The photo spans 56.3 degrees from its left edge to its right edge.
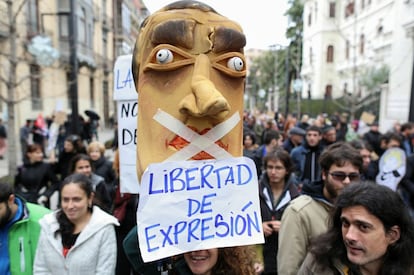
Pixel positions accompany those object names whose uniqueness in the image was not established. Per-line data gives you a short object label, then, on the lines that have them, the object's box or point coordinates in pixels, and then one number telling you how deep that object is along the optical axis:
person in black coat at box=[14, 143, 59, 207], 4.87
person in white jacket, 2.55
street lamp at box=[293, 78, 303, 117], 19.17
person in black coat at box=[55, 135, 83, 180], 5.40
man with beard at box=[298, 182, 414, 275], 1.74
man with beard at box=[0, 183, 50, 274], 2.70
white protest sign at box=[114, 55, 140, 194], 2.93
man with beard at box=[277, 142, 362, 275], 2.32
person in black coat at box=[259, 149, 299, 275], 3.23
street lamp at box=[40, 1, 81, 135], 8.18
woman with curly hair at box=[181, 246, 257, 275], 1.89
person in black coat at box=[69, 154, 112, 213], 4.15
